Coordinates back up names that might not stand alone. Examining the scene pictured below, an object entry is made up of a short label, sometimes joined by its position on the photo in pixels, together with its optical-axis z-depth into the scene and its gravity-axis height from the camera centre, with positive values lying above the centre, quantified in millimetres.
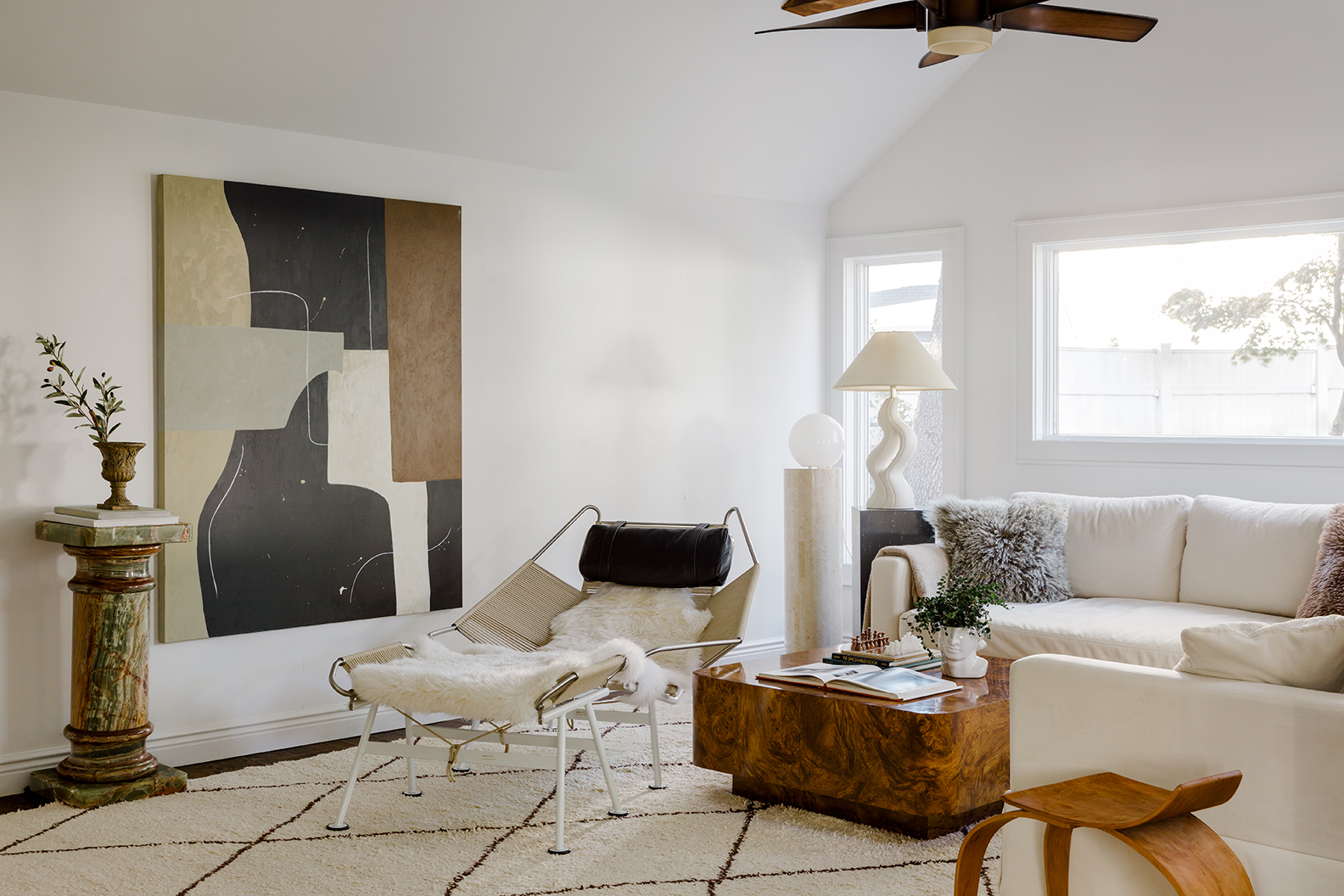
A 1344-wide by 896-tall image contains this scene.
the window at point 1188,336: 4555 +471
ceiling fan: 2902 +1194
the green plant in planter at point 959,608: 3162 -476
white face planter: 3199 -611
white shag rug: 2635 -1046
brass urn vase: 3318 -61
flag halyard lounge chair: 2939 -613
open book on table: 2980 -662
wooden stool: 1790 -630
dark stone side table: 4574 -375
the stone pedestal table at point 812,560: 4738 -503
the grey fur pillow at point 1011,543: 4188 -386
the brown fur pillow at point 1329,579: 3500 -444
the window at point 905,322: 5383 +624
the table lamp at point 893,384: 4523 +245
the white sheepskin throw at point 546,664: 2877 -632
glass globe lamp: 4828 +15
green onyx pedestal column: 3266 -677
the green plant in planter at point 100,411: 3326 +114
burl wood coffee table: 2811 -822
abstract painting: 3701 +146
